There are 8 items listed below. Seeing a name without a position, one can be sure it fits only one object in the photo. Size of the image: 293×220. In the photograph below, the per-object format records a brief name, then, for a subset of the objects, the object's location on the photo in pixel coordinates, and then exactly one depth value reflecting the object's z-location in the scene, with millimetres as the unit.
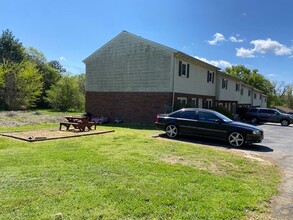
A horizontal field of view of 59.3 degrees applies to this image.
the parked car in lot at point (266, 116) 26203
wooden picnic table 13681
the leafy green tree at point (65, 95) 34750
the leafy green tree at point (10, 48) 41391
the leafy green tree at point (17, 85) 32094
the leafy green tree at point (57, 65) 61062
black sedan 11125
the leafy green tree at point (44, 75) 41031
